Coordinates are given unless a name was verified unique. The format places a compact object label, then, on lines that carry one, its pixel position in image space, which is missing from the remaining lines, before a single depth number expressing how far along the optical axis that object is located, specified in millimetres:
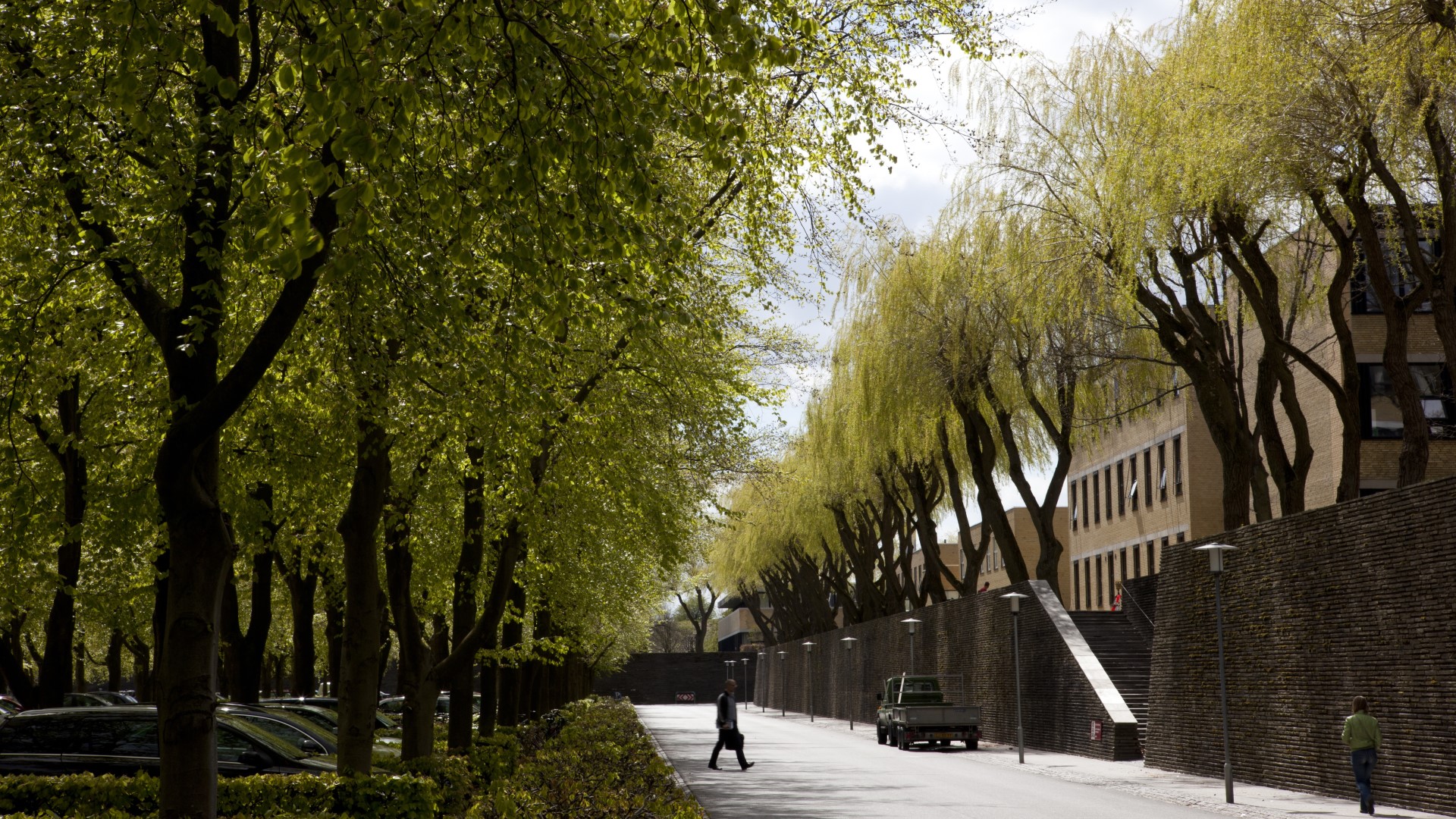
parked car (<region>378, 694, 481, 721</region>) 42462
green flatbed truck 34688
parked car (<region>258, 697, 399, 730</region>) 29578
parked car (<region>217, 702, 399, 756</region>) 19000
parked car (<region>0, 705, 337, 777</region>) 15359
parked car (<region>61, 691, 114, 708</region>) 40016
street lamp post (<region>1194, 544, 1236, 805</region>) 19766
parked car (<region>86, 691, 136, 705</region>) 45100
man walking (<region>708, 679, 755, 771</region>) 27438
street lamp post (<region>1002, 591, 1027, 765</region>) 28156
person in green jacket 16625
